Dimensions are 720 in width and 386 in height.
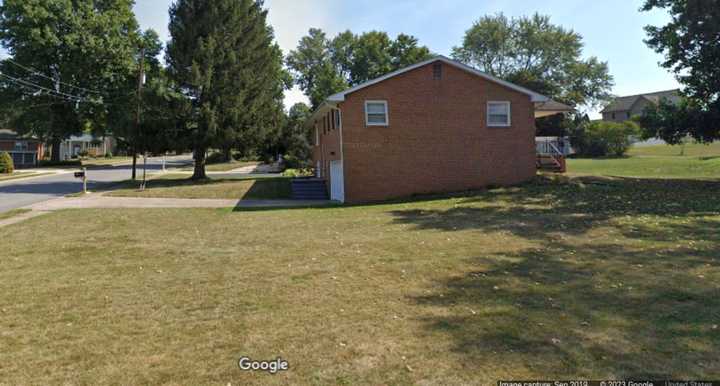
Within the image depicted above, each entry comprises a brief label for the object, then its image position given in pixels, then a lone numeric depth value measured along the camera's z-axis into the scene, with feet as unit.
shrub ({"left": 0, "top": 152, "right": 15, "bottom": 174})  123.75
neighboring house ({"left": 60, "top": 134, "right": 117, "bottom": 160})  245.04
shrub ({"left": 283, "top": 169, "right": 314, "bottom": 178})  125.57
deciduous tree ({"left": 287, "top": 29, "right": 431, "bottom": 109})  174.40
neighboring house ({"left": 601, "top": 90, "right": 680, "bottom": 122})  246.94
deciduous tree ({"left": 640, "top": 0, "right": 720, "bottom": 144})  63.87
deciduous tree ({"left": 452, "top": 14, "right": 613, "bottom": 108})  197.47
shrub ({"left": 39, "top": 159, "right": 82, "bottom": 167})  158.52
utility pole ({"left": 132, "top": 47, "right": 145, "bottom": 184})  97.55
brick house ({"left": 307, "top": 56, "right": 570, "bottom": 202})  69.31
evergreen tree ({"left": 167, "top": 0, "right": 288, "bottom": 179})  96.84
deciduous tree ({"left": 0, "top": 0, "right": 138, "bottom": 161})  144.77
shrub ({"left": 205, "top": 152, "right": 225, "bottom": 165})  203.78
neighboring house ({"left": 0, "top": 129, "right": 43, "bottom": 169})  188.14
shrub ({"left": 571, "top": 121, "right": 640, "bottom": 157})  154.20
